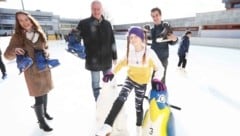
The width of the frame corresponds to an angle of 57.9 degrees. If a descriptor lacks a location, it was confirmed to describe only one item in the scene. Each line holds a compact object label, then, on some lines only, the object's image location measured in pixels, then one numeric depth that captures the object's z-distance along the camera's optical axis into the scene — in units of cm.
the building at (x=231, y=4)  2352
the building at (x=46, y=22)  3891
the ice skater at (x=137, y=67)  193
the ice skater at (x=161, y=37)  274
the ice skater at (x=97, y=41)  248
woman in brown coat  213
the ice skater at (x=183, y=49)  561
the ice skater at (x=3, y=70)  549
